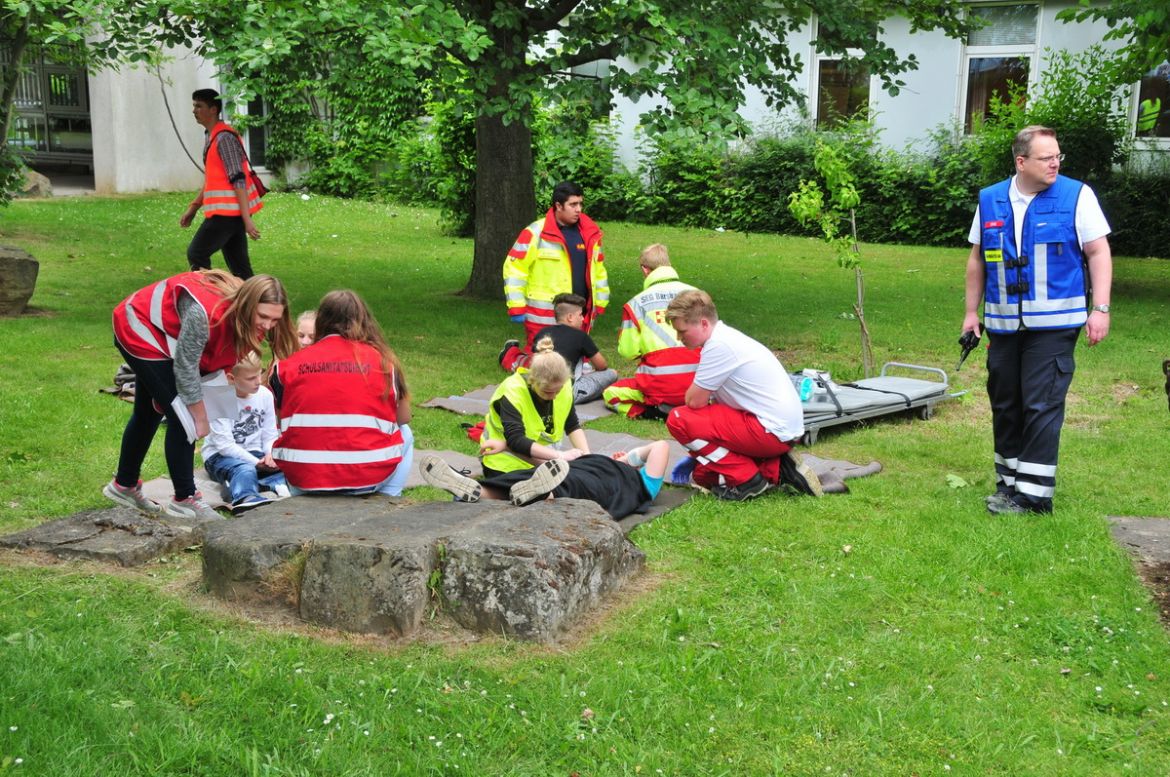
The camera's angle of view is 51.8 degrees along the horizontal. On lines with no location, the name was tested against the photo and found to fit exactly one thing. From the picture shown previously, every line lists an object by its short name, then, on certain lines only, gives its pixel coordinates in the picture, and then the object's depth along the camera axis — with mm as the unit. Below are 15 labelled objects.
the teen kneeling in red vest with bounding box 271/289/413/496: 5559
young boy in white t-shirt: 6379
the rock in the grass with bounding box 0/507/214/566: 5359
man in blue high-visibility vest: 6133
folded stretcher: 8125
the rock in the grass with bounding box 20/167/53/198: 19641
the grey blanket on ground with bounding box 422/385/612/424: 8711
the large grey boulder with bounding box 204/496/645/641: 4566
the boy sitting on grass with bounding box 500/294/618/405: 8953
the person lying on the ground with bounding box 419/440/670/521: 5848
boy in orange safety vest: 10336
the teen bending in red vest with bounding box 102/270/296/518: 5555
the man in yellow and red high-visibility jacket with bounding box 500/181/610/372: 9594
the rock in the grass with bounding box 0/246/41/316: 10828
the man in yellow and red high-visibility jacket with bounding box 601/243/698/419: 8586
